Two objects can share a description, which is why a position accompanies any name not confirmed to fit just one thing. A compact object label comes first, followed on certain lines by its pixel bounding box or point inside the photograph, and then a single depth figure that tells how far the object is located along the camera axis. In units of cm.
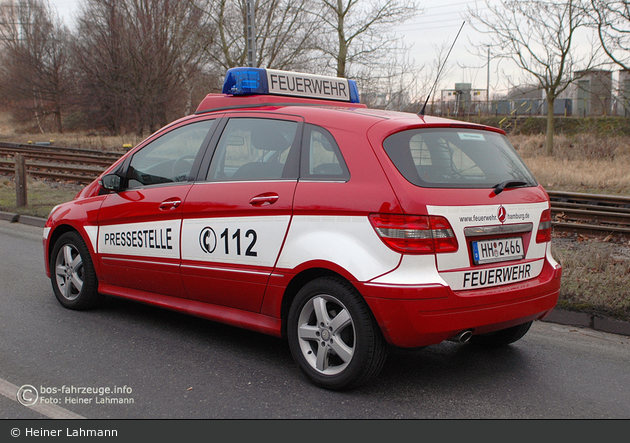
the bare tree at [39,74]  4875
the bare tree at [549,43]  2328
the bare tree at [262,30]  3075
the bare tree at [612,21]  2080
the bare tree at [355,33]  2652
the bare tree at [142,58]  3794
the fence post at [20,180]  1261
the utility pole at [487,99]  4119
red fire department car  354
